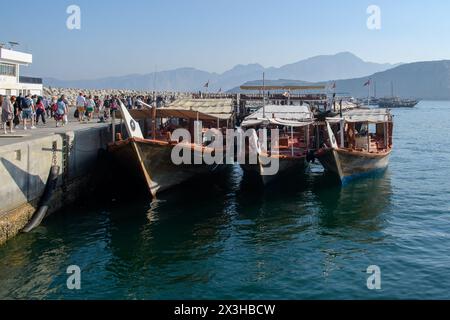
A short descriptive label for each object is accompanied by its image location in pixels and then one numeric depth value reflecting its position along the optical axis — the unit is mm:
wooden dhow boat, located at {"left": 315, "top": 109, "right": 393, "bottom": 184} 27734
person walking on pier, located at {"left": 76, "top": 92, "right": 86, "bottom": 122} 34438
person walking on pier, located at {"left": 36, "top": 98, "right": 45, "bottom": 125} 29812
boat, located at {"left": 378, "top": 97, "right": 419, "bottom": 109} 176125
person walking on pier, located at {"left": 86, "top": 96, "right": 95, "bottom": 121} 35281
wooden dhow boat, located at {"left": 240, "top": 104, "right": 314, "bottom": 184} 26672
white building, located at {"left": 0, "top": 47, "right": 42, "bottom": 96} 44062
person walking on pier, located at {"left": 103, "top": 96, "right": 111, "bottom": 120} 37250
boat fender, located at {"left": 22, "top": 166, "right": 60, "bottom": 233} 18609
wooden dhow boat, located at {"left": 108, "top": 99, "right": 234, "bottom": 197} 23422
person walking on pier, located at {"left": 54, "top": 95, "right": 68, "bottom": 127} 29797
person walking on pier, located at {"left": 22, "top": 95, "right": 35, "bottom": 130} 26489
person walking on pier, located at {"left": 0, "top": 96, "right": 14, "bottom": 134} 23344
